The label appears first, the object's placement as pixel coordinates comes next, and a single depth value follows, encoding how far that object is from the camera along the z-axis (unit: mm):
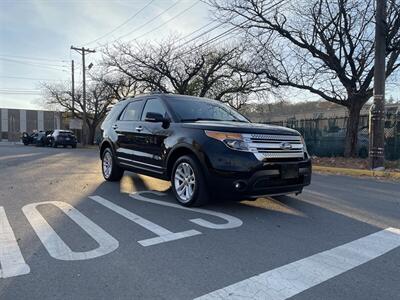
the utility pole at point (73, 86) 41378
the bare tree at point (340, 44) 14734
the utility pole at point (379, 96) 11734
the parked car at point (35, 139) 37625
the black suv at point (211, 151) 5441
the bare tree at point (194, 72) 24869
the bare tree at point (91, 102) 38375
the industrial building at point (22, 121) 90375
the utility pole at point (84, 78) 36656
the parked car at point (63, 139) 33938
